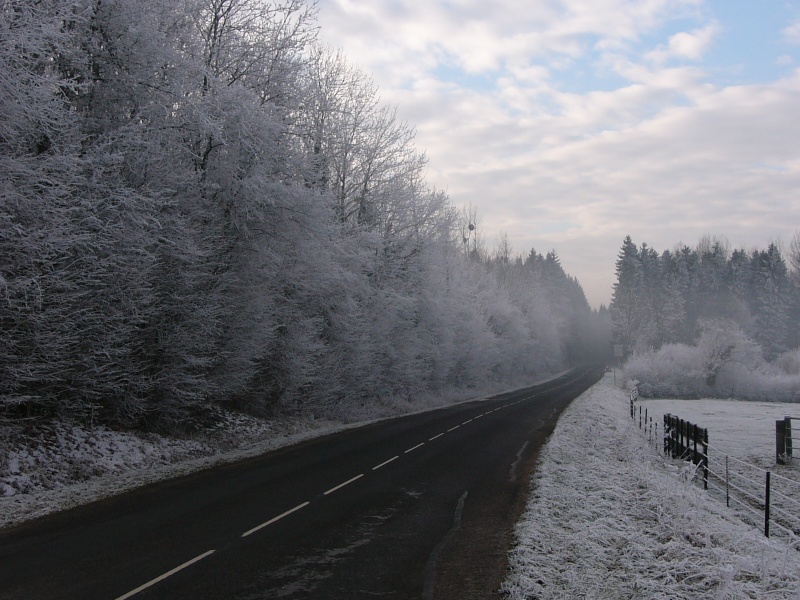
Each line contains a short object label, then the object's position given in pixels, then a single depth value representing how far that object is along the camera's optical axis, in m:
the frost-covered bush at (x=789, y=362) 71.41
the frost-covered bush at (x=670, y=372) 61.12
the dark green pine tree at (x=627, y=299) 114.00
